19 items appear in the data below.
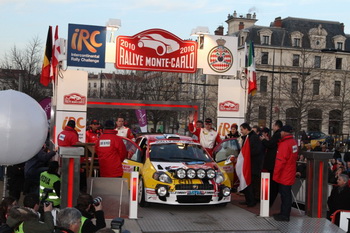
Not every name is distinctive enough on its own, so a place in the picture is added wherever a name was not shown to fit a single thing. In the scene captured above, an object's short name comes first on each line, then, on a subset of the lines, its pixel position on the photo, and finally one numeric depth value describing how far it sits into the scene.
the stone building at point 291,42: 66.75
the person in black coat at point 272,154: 10.71
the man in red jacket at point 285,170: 10.05
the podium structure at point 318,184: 10.46
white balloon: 8.16
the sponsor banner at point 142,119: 23.89
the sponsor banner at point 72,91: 16.88
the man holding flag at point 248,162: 11.31
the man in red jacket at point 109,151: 11.29
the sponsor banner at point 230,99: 18.23
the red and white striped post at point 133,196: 9.70
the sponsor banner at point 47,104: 19.91
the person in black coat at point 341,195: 9.84
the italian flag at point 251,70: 17.94
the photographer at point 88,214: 5.92
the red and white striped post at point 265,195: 10.30
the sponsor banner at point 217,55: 17.89
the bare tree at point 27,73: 32.78
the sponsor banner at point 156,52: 17.06
